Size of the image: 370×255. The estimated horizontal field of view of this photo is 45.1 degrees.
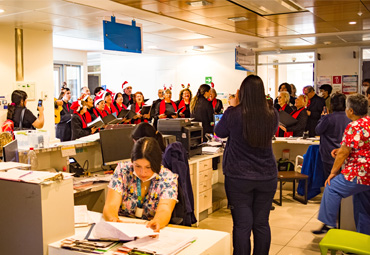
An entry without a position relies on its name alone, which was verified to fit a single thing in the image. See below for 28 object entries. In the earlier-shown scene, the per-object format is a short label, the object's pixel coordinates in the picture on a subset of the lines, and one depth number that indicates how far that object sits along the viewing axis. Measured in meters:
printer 5.49
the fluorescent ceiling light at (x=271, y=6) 6.41
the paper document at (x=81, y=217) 2.67
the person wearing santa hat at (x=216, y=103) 10.91
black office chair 3.45
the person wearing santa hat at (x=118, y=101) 10.04
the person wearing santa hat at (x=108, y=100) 9.01
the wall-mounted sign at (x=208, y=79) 13.87
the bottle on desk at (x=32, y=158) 4.12
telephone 4.60
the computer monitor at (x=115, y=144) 4.65
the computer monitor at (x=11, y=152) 3.38
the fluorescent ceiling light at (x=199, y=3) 6.39
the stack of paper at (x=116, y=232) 2.29
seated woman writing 2.87
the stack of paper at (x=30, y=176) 2.27
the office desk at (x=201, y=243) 2.23
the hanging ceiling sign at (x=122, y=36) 6.59
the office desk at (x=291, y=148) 7.73
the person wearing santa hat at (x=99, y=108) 7.45
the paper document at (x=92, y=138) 4.89
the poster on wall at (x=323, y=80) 12.08
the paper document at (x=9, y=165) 2.64
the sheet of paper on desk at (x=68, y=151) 4.44
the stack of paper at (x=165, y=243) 2.21
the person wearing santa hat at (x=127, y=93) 11.67
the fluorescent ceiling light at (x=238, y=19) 7.74
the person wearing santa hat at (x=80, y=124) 6.67
